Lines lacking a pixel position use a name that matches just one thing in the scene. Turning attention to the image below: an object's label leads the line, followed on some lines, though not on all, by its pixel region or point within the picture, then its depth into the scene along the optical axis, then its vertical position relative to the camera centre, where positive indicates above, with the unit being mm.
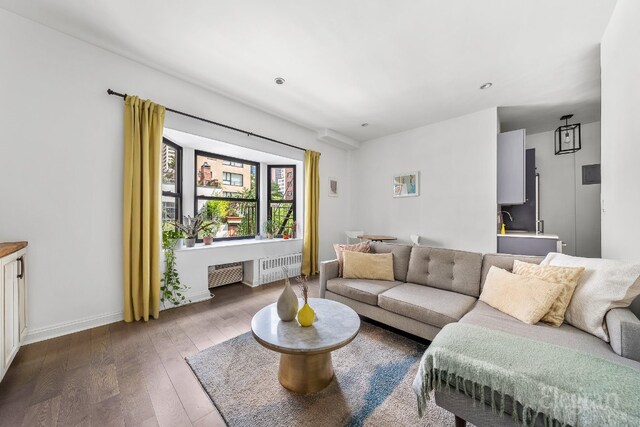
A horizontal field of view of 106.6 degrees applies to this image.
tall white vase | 1627 -622
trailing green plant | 2711 -745
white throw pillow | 1362 -462
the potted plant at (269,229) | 4180 -241
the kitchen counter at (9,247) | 1471 -217
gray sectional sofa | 1191 -721
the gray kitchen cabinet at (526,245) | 3095 -405
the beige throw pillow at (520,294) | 1573 -569
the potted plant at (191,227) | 3168 -159
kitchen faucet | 3783 -31
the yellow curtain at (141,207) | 2393 +84
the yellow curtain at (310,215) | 4262 +6
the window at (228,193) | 3678 +369
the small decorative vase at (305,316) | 1578 -668
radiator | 3768 -862
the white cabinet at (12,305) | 1472 -624
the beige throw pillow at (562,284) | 1553 -461
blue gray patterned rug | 1321 -1118
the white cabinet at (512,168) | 3309 +677
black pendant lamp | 3705 +1267
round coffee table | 1360 -739
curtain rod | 2367 +1198
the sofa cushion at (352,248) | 2881 -402
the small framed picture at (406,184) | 4281 +578
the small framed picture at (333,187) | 4848 +582
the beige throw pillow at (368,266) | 2650 -572
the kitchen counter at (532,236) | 3080 -278
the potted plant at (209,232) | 3430 -250
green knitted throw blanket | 836 -652
